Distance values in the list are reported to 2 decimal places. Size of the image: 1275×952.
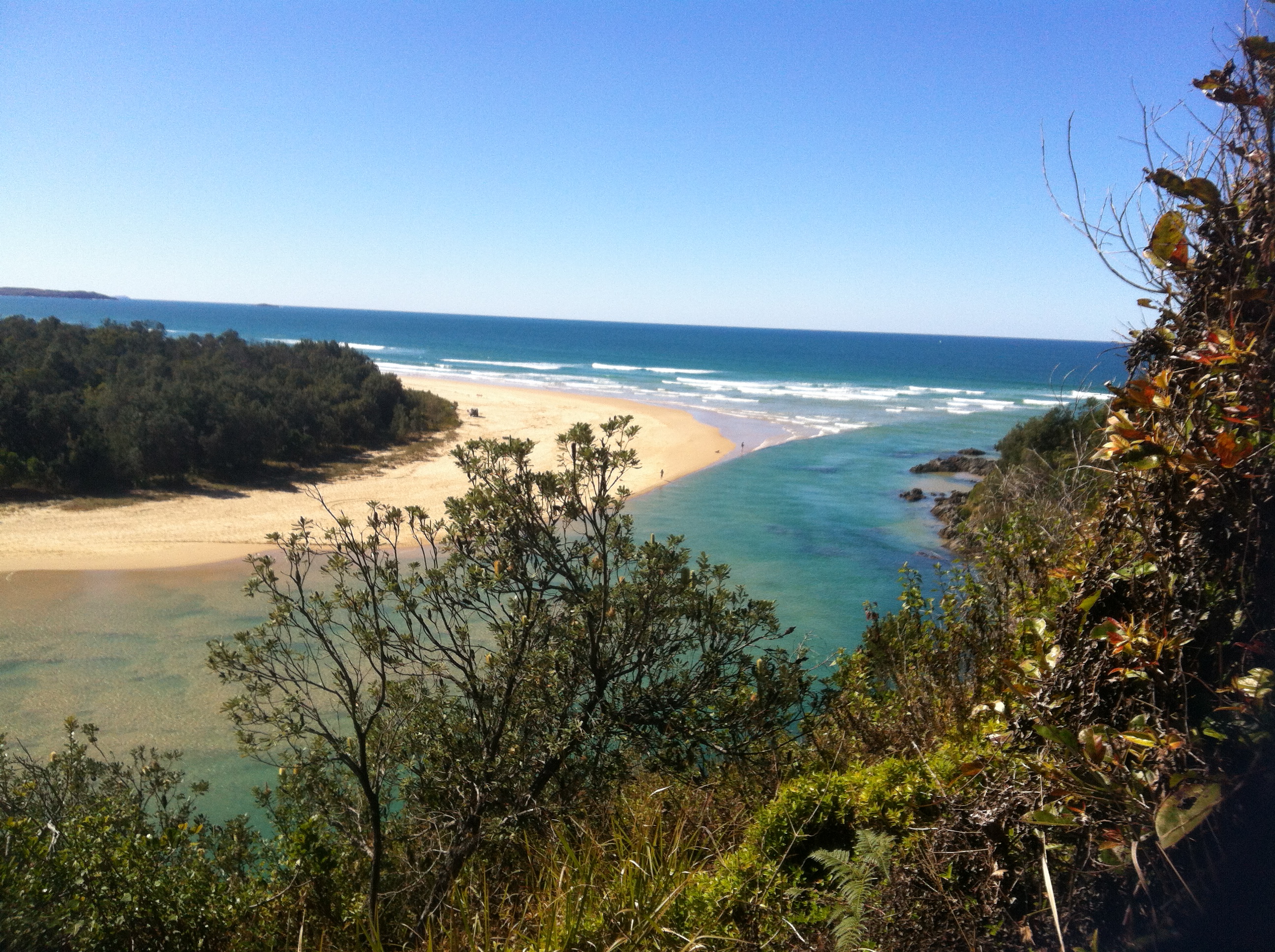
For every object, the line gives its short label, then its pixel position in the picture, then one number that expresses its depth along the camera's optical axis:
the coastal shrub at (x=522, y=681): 4.44
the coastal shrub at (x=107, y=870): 3.36
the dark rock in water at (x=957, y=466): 29.89
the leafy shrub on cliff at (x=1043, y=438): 19.81
